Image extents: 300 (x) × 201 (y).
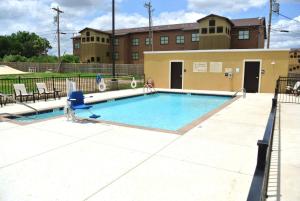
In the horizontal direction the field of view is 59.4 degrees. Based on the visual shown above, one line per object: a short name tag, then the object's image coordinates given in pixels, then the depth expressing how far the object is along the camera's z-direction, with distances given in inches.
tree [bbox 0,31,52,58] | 2501.2
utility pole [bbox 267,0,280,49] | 954.7
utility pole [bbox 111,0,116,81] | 663.1
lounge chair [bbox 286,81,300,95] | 554.6
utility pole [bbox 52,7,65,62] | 1473.9
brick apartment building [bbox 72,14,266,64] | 1275.8
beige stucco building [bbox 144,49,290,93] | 622.9
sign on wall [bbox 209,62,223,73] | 676.1
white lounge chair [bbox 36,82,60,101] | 466.3
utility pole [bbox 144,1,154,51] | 1486.2
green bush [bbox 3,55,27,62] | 1899.9
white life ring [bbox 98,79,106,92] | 630.5
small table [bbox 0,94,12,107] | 414.0
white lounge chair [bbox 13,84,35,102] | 421.9
